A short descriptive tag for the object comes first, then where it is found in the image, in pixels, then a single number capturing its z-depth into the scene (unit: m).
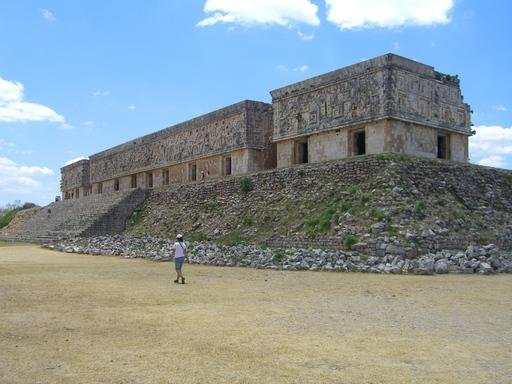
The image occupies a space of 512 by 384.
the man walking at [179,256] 10.17
